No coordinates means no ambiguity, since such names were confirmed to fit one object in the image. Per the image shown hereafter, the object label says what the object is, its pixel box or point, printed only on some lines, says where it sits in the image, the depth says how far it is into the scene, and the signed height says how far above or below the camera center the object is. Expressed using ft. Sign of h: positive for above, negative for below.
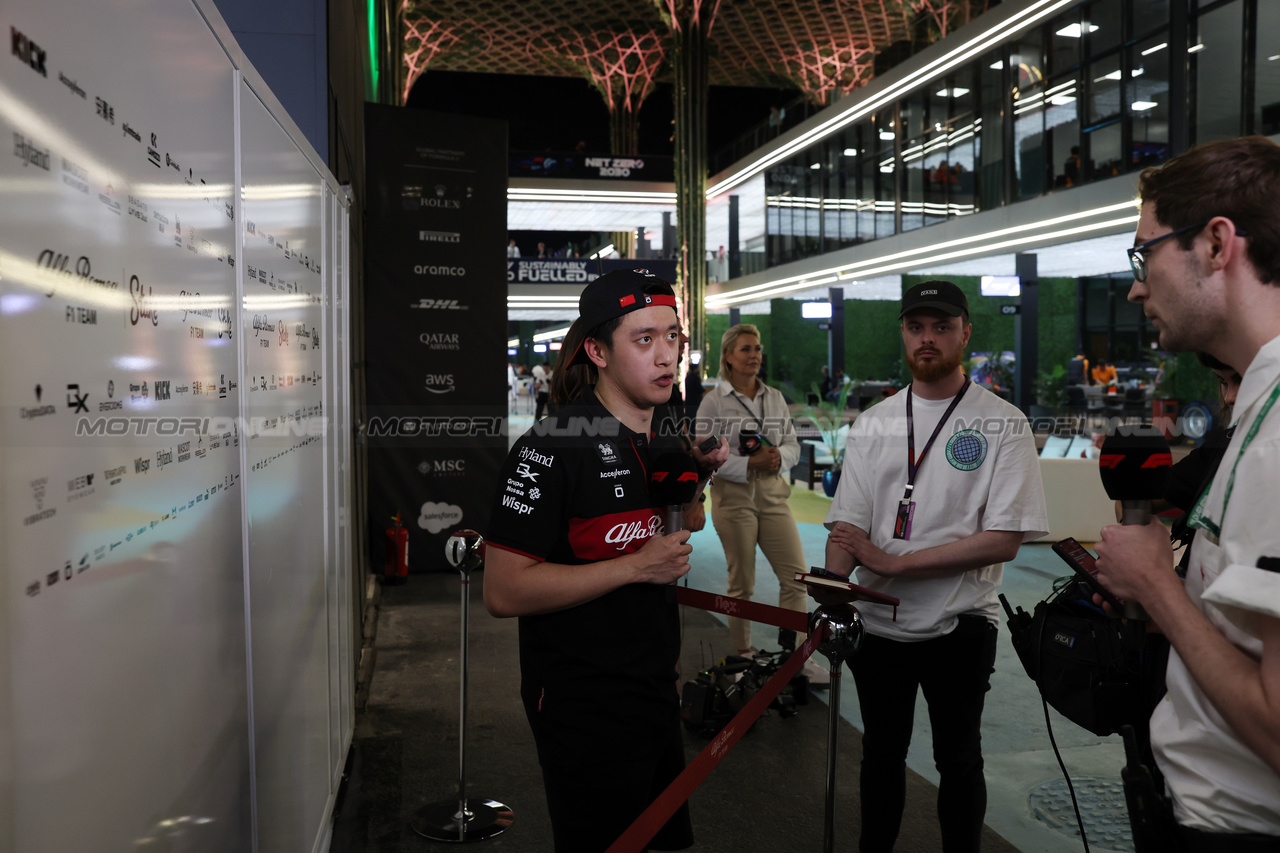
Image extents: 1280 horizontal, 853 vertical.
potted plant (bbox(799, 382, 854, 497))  31.50 -1.82
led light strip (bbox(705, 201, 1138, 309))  43.98 +8.86
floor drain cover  9.32 -4.89
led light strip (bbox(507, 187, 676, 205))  74.02 +16.61
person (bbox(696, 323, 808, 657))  14.01 -1.63
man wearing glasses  3.34 -0.66
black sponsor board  20.53 +1.66
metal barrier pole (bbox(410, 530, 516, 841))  9.23 -4.80
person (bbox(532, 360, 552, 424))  65.96 +0.90
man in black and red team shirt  5.18 -1.13
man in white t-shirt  7.20 -1.45
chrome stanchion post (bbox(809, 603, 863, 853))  6.10 -1.82
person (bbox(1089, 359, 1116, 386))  55.11 +0.57
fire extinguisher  20.62 -3.93
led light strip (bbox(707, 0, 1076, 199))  45.29 +20.05
